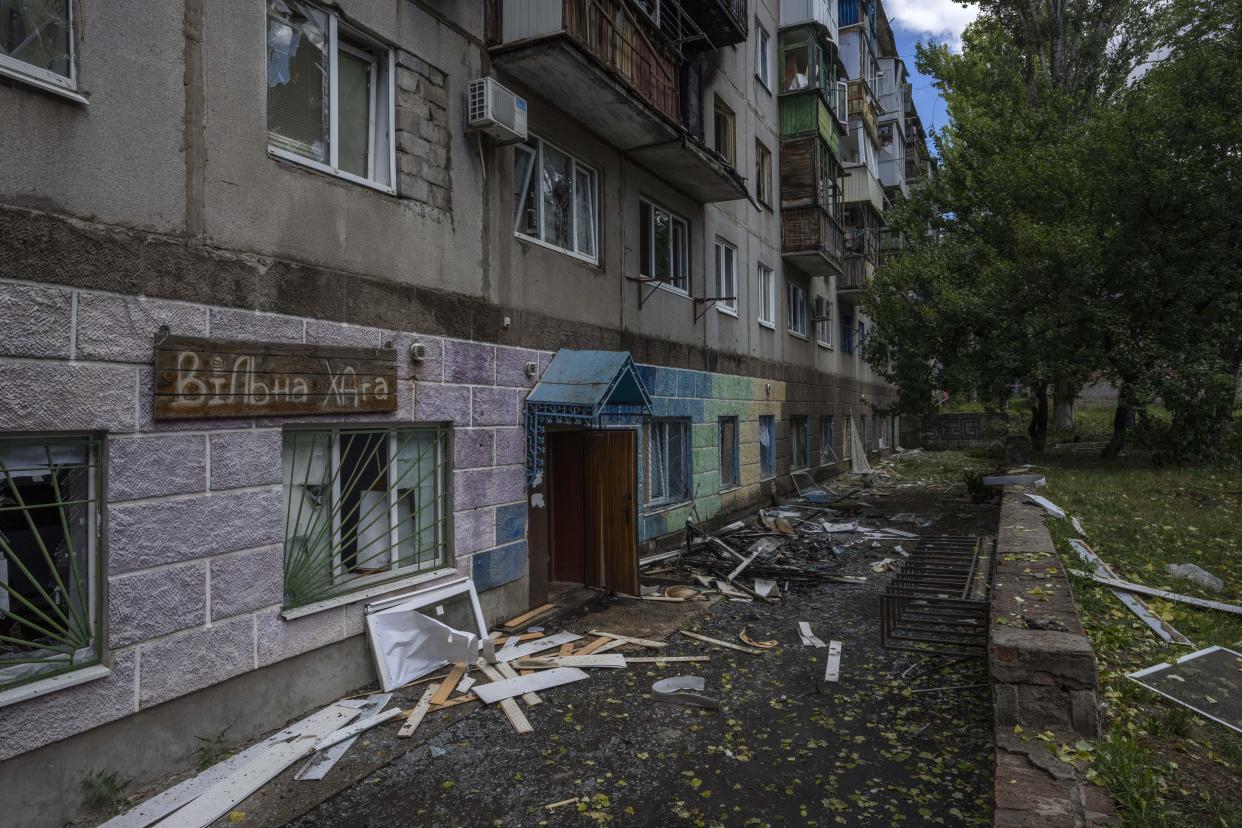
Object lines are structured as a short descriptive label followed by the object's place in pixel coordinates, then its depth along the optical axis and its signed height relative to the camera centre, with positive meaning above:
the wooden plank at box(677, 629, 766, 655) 6.88 -2.29
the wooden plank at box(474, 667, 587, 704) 5.70 -2.22
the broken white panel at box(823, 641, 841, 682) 6.11 -2.25
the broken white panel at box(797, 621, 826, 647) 7.11 -2.28
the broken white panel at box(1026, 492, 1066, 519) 9.76 -1.35
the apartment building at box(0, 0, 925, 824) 3.95 +0.64
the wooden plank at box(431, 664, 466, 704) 5.61 -2.19
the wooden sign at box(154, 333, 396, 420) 4.41 +0.31
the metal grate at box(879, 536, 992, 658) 5.96 -1.73
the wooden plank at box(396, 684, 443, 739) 5.02 -2.20
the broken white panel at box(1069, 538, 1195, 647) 5.71 -1.79
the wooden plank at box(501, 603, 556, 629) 7.31 -2.12
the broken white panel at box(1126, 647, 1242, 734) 4.38 -1.83
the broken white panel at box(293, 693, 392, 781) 4.47 -2.23
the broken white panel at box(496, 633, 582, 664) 6.53 -2.19
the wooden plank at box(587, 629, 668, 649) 7.02 -2.25
